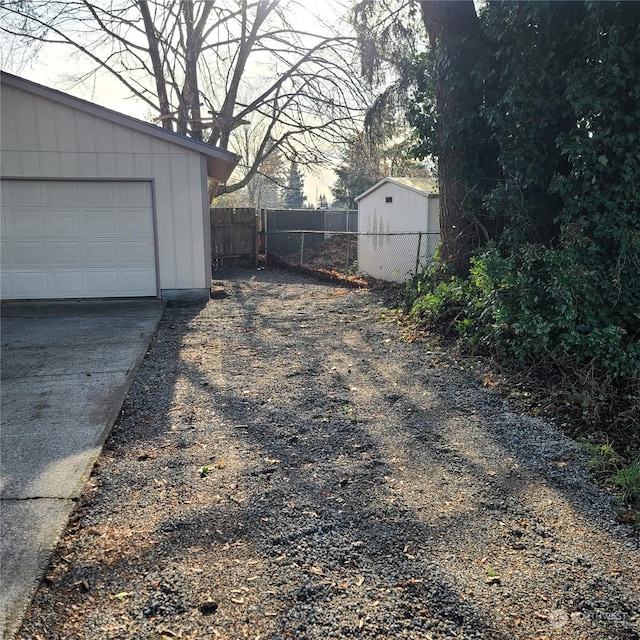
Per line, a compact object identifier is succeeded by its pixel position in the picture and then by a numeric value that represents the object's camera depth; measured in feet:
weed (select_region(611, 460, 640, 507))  10.36
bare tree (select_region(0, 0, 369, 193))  54.34
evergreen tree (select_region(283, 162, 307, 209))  245.82
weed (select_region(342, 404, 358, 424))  14.40
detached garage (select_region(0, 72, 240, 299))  29.84
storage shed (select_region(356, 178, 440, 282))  37.63
